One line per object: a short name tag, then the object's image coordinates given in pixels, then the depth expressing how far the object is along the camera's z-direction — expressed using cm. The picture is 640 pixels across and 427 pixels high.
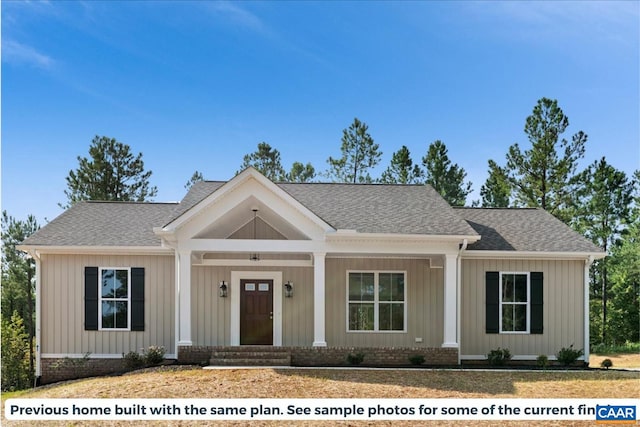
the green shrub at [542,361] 1523
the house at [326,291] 1534
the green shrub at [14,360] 2519
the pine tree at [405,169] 3334
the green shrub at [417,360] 1466
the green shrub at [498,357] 1529
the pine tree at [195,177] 3772
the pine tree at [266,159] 3706
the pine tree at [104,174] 3316
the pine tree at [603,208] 3095
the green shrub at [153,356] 1476
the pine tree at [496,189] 3123
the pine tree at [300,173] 3781
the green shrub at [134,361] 1484
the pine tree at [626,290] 2977
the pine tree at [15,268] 3419
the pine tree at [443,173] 3272
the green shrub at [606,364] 1557
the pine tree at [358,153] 3453
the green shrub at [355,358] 1448
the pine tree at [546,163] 2970
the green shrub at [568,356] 1537
